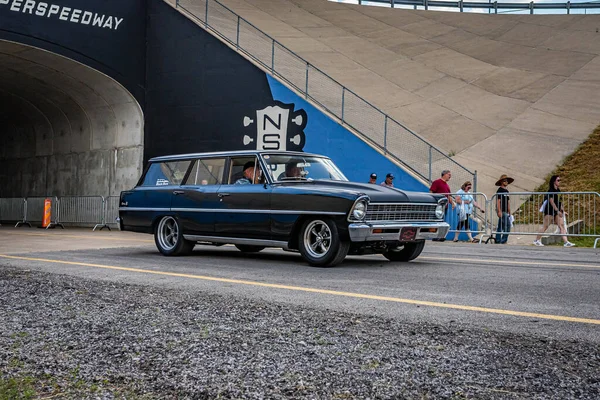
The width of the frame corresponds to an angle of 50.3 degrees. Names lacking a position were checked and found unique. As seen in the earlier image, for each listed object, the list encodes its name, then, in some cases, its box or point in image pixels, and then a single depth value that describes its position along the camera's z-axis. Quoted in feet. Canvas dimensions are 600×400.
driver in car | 32.32
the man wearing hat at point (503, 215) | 52.19
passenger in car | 32.81
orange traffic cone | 82.23
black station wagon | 29.12
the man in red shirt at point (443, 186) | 53.93
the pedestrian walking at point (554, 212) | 49.37
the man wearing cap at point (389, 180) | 55.20
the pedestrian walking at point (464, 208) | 54.49
